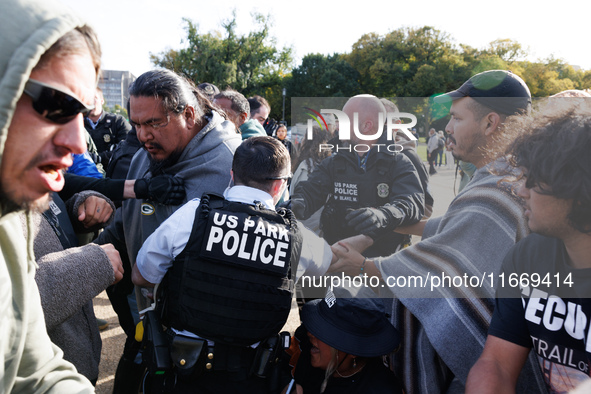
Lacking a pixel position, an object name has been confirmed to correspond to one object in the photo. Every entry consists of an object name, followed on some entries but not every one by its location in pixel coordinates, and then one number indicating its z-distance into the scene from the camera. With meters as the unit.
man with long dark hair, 2.30
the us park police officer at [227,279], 1.89
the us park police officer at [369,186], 2.34
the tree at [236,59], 41.50
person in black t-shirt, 1.49
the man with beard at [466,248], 1.92
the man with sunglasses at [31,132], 0.77
